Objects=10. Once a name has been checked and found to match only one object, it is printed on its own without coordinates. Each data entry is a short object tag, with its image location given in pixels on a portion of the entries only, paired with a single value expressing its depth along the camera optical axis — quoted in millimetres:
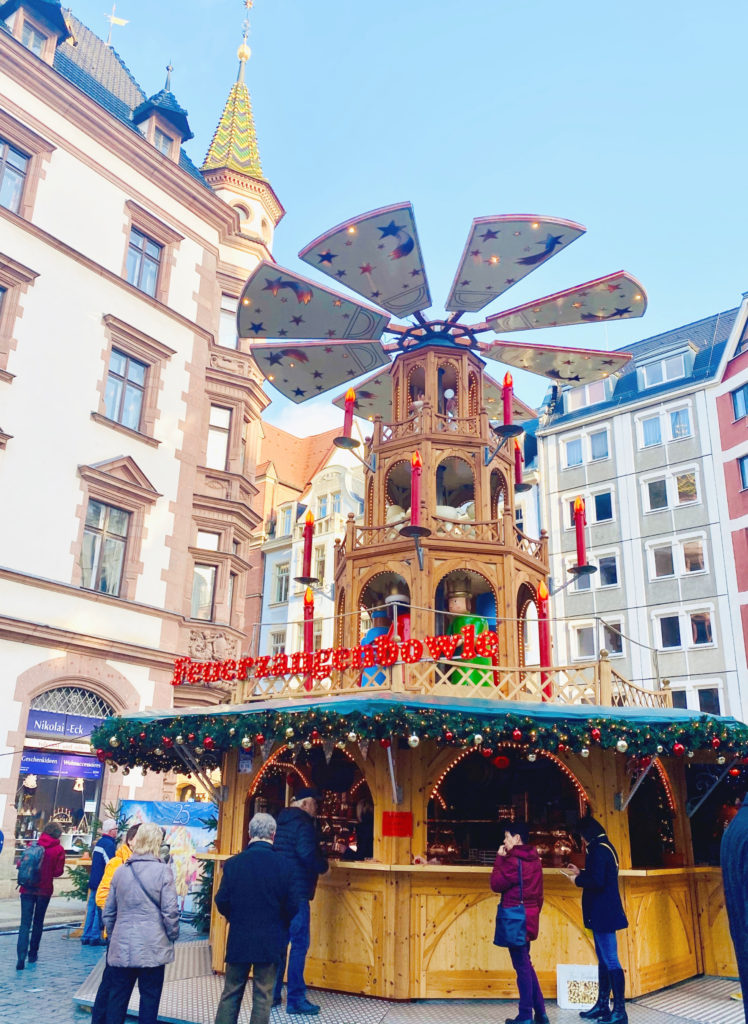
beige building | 20469
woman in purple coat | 9109
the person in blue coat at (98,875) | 13594
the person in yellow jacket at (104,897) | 7434
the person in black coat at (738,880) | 3976
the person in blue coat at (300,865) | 9805
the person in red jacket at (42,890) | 11492
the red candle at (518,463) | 16703
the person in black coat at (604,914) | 9547
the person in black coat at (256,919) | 7625
